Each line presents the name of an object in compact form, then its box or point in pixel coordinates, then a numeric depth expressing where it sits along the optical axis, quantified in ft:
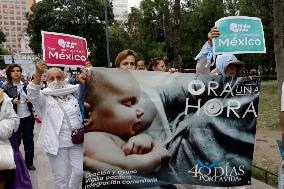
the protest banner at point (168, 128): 8.11
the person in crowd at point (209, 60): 8.53
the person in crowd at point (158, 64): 10.98
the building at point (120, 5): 300.05
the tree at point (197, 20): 71.09
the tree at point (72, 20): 89.69
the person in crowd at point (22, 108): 13.75
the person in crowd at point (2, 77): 24.24
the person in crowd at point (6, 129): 8.08
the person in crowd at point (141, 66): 11.24
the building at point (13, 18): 368.77
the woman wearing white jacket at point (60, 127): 8.76
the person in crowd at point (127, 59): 8.83
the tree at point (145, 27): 68.53
